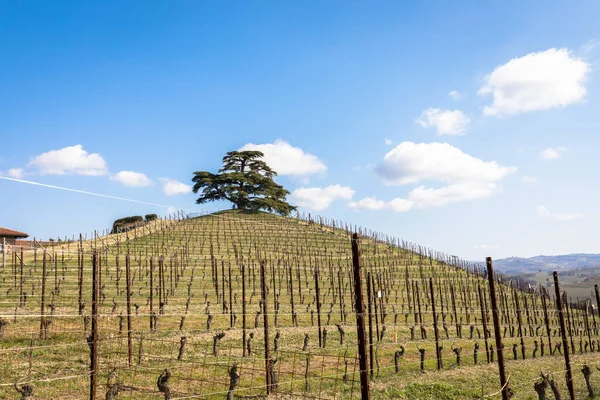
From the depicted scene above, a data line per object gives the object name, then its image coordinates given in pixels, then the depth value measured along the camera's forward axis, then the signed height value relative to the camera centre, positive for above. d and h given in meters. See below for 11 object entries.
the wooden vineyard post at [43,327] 15.20 -1.33
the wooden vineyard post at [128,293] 13.13 -0.28
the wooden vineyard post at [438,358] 15.72 -3.07
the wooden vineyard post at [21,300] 20.08 -0.48
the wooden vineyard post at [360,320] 6.22 -0.68
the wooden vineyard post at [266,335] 10.29 -1.39
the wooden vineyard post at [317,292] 17.28 -0.70
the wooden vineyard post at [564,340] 10.85 -1.91
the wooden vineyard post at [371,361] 12.60 -2.55
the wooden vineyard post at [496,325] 8.62 -1.18
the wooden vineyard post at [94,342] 7.11 -0.89
